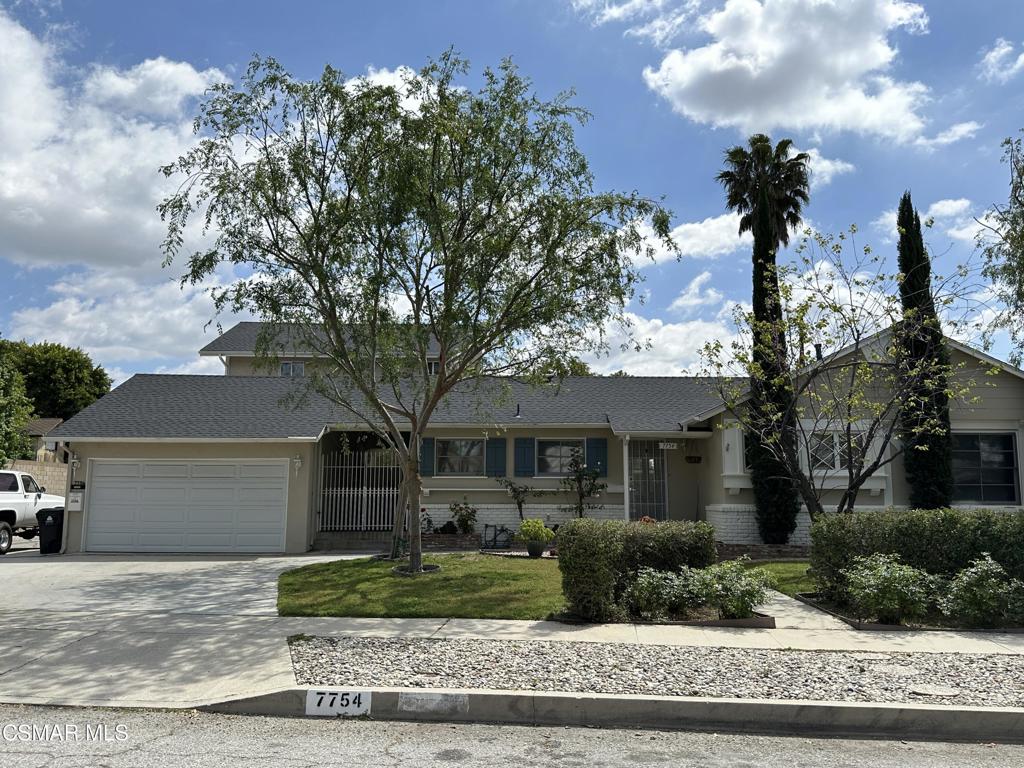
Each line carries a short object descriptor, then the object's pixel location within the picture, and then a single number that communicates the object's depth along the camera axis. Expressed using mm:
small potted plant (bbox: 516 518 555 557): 16453
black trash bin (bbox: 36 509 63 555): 17688
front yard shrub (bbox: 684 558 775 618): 9508
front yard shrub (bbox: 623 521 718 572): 10617
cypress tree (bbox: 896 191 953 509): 15663
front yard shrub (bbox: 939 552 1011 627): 9375
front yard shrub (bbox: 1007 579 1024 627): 9398
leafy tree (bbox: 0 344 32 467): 27328
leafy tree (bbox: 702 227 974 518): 14508
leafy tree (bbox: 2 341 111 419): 46562
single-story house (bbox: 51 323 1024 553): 18000
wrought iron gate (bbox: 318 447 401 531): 19844
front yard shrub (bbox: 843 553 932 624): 9422
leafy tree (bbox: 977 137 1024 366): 13883
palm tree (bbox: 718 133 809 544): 15266
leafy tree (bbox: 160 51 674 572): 12648
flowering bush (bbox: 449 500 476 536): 19125
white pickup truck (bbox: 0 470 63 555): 19453
